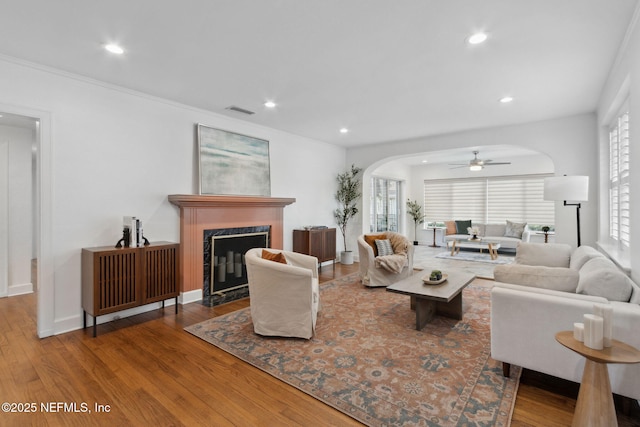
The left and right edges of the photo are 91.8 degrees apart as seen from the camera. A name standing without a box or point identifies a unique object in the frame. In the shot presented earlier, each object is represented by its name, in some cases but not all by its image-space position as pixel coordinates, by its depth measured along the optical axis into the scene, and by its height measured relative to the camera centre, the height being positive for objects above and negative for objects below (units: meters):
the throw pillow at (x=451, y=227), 9.26 -0.44
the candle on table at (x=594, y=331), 1.62 -0.63
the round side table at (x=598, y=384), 1.55 -0.90
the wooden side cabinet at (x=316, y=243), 5.73 -0.58
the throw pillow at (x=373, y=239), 5.14 -0.45
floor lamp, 3.56 +0.28
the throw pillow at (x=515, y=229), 8.26 -0.45
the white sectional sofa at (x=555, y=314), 1.82 -0.67
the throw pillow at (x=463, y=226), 9.19 -0.41
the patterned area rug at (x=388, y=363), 1.98 -1.24
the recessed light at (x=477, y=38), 2.50 +1.43
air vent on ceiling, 4.33 +1.47
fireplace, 4.12 -0.13
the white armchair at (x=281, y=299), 2.91 -0.84
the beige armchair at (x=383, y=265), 4.71 -0.81
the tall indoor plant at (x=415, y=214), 10.59 -0.06
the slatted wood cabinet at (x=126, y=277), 3.13 -0.69
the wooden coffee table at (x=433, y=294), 3.14 -0.82
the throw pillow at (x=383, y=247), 4.99 -0.57
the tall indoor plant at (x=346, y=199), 6.89 +0.30
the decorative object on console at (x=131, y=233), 3.46 -0.23
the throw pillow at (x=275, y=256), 3.26 -0.47
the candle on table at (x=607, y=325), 1.65 -0.60
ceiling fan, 7.48 +1.18
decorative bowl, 3.45 -0.77
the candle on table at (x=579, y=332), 1.71 -0.67
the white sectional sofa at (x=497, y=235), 7.97 -0.65
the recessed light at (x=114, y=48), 2.67 +1.45
